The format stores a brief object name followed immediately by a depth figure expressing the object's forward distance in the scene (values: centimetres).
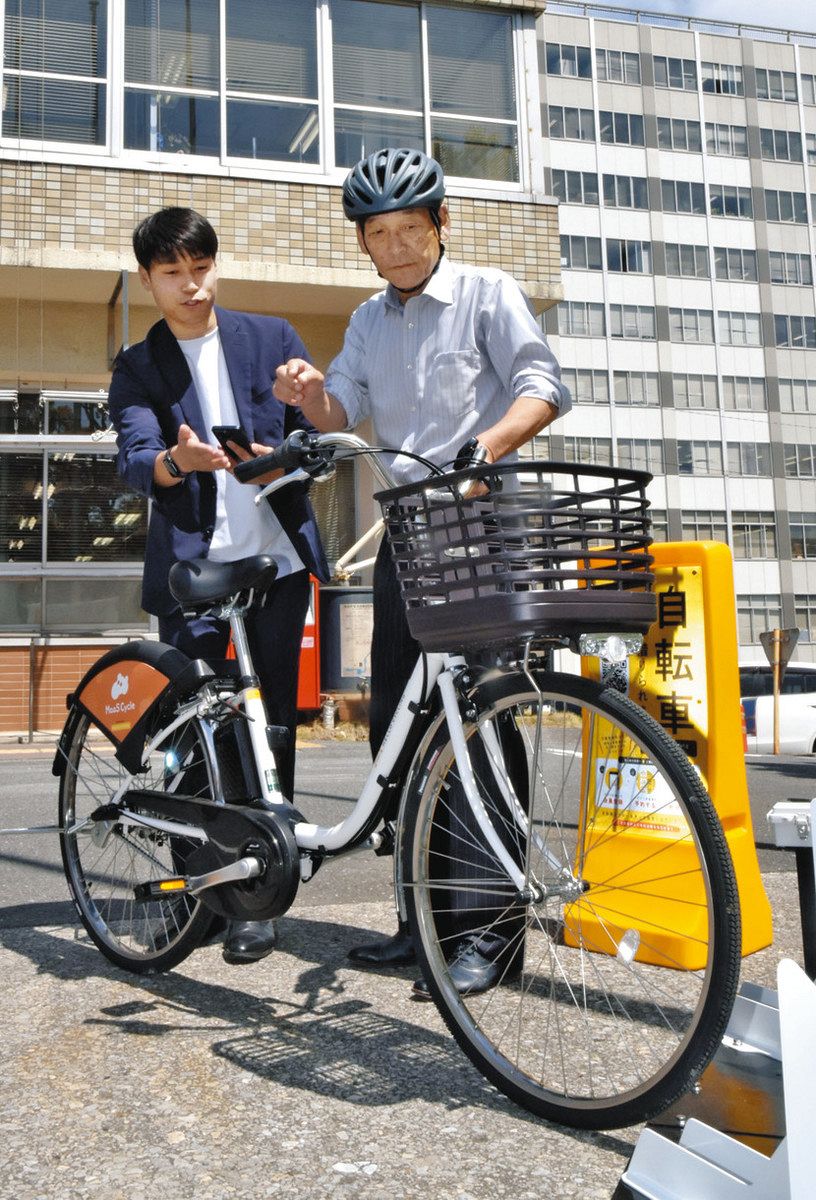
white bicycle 207
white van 1995
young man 333
